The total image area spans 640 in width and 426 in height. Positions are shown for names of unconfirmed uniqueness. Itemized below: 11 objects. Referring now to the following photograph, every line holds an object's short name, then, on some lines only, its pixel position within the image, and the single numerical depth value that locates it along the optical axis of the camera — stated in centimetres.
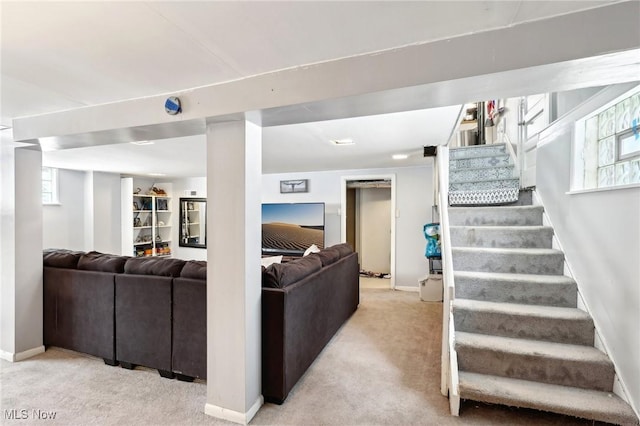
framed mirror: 706
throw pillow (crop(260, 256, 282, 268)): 407
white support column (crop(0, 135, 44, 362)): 266
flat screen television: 558
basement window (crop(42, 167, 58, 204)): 505
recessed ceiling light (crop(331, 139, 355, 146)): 320
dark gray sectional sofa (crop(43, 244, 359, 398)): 209
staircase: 190
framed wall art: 591
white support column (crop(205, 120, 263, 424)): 187
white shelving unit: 600
